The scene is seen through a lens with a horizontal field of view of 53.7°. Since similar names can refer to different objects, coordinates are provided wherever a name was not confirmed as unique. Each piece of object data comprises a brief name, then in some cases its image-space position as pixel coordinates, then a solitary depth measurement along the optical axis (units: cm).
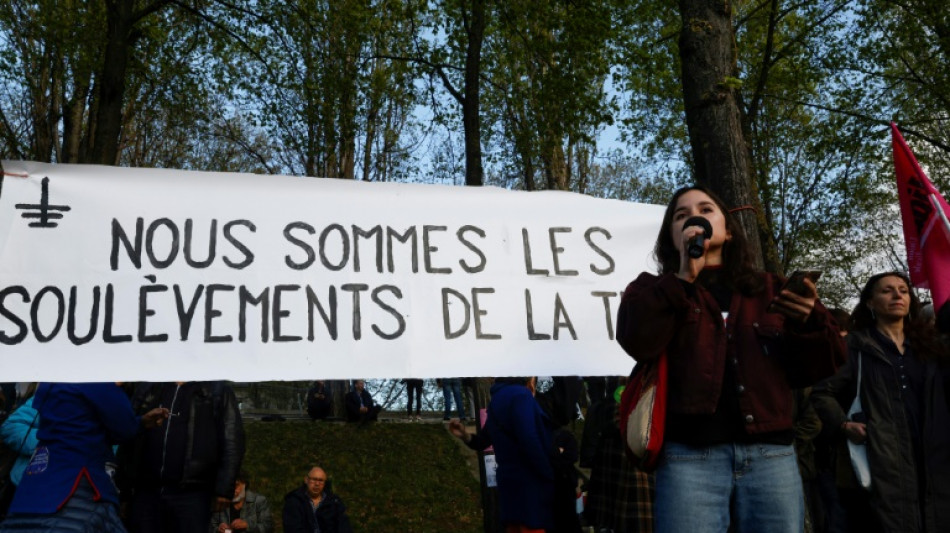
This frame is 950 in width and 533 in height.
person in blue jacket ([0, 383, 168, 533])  495
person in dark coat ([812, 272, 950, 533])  491
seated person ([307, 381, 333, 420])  2075
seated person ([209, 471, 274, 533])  937
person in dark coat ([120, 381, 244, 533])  649
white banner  376
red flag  448
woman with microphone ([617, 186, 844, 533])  299
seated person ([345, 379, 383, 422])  1989
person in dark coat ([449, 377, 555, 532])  684
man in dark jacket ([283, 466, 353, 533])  942
